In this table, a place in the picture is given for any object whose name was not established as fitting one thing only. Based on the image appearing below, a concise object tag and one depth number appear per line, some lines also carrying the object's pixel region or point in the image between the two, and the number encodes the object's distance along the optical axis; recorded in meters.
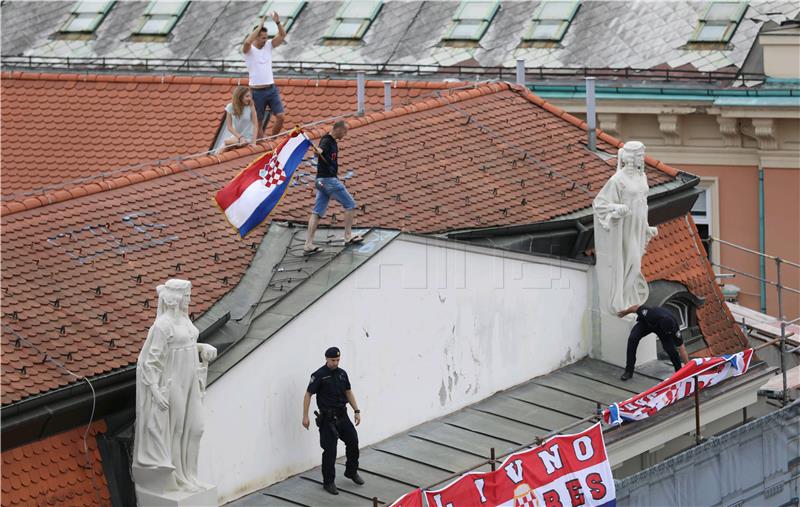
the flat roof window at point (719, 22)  49.88
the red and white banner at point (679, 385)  31.00
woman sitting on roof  36.03
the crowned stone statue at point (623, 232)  33.47
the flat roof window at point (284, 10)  55.09
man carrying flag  30.31
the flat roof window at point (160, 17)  56.59
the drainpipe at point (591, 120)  37.69
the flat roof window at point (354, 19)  54.00
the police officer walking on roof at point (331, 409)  27.69
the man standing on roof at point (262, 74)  36.41
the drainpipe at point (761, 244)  47.94
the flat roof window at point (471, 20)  52.75
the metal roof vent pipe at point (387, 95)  39.91
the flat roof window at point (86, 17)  57.50
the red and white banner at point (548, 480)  26.97
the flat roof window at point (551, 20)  51.78
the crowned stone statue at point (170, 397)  25.08
